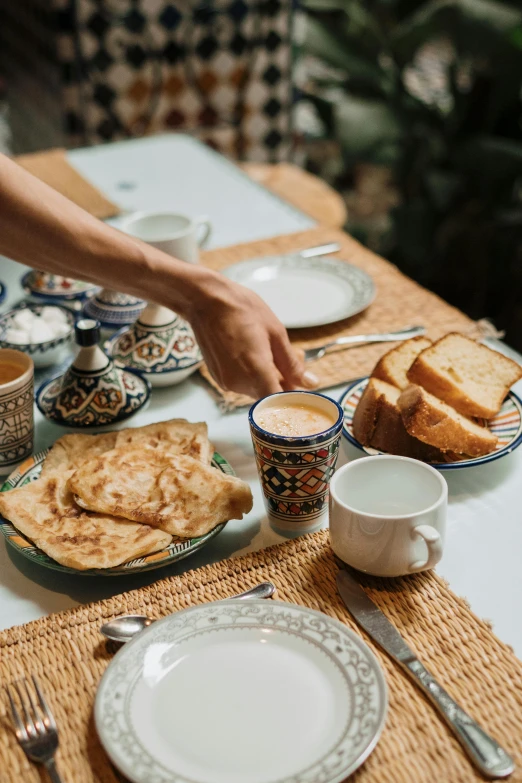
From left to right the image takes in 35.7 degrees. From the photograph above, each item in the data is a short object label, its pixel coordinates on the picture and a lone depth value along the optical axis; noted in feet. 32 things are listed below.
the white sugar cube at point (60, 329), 4.55
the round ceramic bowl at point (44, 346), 4.40
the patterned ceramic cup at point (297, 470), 3.10
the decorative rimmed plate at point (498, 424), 3.45
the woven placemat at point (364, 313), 4.53
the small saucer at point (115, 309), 4.83
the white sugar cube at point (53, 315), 4.67
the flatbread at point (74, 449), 3.49
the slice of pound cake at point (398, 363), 3.95
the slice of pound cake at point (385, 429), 3.61
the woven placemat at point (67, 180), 6.58
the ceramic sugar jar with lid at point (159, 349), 4.32
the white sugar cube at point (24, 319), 4.54
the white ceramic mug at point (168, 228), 4.89
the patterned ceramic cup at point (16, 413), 3.54
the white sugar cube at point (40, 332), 4.47
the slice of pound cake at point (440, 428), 3.50
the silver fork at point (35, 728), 2.32
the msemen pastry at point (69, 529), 2.94
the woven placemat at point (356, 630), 2.30
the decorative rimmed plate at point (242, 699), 2.21
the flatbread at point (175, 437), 3.53
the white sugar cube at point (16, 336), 4.43
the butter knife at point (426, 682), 2.23
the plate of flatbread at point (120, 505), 2.97
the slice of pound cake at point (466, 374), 3.78
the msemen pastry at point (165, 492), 3.11
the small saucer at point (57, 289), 5.12
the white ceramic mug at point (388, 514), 2.78
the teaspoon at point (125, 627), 2.70
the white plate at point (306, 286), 5.03
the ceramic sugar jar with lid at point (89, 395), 3.93
